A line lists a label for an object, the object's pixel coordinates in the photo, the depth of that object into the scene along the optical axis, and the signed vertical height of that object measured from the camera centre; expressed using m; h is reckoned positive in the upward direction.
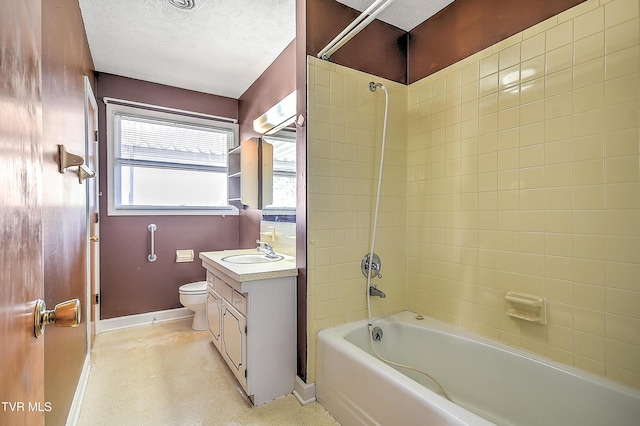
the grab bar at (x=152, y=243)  3.17 -0.31
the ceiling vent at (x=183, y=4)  2.01 +1.38
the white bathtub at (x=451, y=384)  1.26 -0.83
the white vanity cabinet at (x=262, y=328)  1.86 -0.72
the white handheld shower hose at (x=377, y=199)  1.99 +0.09
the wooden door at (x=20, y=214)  0.48 +0.00
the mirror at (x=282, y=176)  2.50 +0.31
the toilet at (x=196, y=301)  2.91 -0.83
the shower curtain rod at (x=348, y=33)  1.48 +0.98
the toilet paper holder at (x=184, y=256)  3.30 -0.46
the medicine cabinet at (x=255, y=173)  2.77 +0.37
